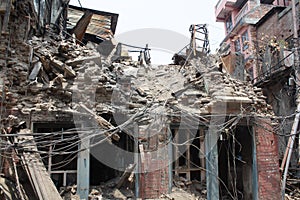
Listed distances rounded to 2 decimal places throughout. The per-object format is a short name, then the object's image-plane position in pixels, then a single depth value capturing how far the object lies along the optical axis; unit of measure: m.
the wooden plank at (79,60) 7.79
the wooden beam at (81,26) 11.88
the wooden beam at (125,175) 7.41
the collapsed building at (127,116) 7.01
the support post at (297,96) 8.60
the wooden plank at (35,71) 7.16
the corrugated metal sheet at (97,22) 14.27
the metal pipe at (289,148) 8.28
